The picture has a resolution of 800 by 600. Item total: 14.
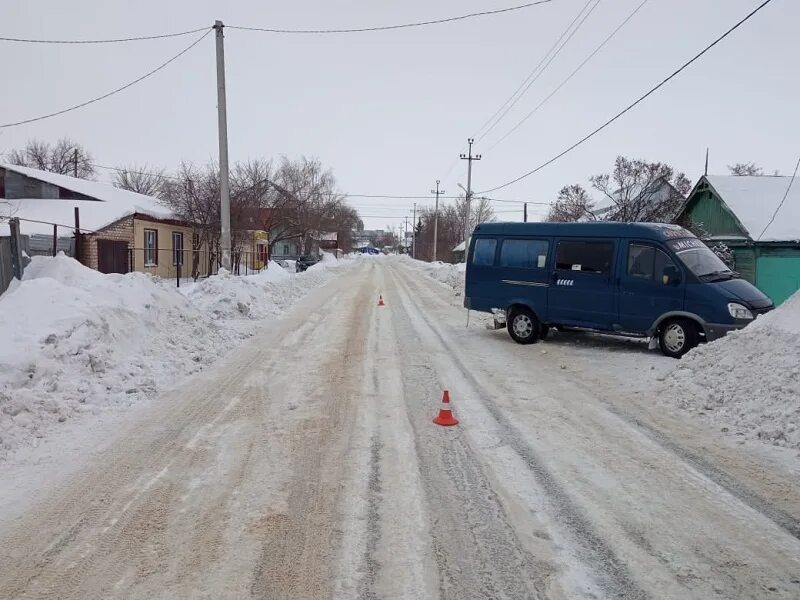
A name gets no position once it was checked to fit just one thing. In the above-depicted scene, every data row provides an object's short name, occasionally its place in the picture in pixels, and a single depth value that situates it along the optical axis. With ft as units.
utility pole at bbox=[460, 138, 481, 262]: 146.90
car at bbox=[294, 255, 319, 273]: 155.92
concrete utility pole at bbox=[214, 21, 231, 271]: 61.72
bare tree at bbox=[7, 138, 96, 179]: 207.00
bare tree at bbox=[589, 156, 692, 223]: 91.61
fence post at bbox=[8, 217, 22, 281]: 32.86
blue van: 31.78
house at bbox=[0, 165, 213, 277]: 79.10
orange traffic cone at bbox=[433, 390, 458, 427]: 20.15
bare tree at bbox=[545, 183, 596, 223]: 113.91
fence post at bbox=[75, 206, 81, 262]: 70.34
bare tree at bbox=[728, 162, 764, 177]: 220.02
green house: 64.69
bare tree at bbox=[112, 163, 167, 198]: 229.86
